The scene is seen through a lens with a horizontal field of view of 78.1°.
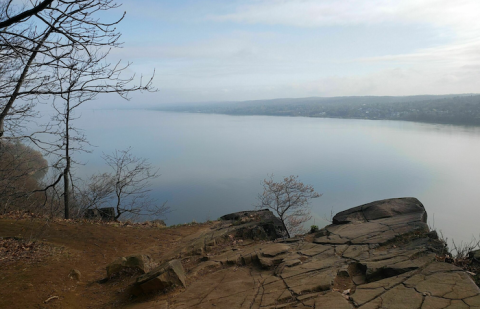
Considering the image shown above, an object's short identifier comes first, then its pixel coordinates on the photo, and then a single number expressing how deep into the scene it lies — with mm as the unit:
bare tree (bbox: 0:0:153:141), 2795
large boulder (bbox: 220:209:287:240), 7926
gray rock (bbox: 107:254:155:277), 5492
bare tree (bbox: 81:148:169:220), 14633
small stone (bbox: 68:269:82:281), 5348
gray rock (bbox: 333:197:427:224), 7146
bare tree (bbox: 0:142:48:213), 8432
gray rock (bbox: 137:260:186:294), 4539
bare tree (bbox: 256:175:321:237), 18172
